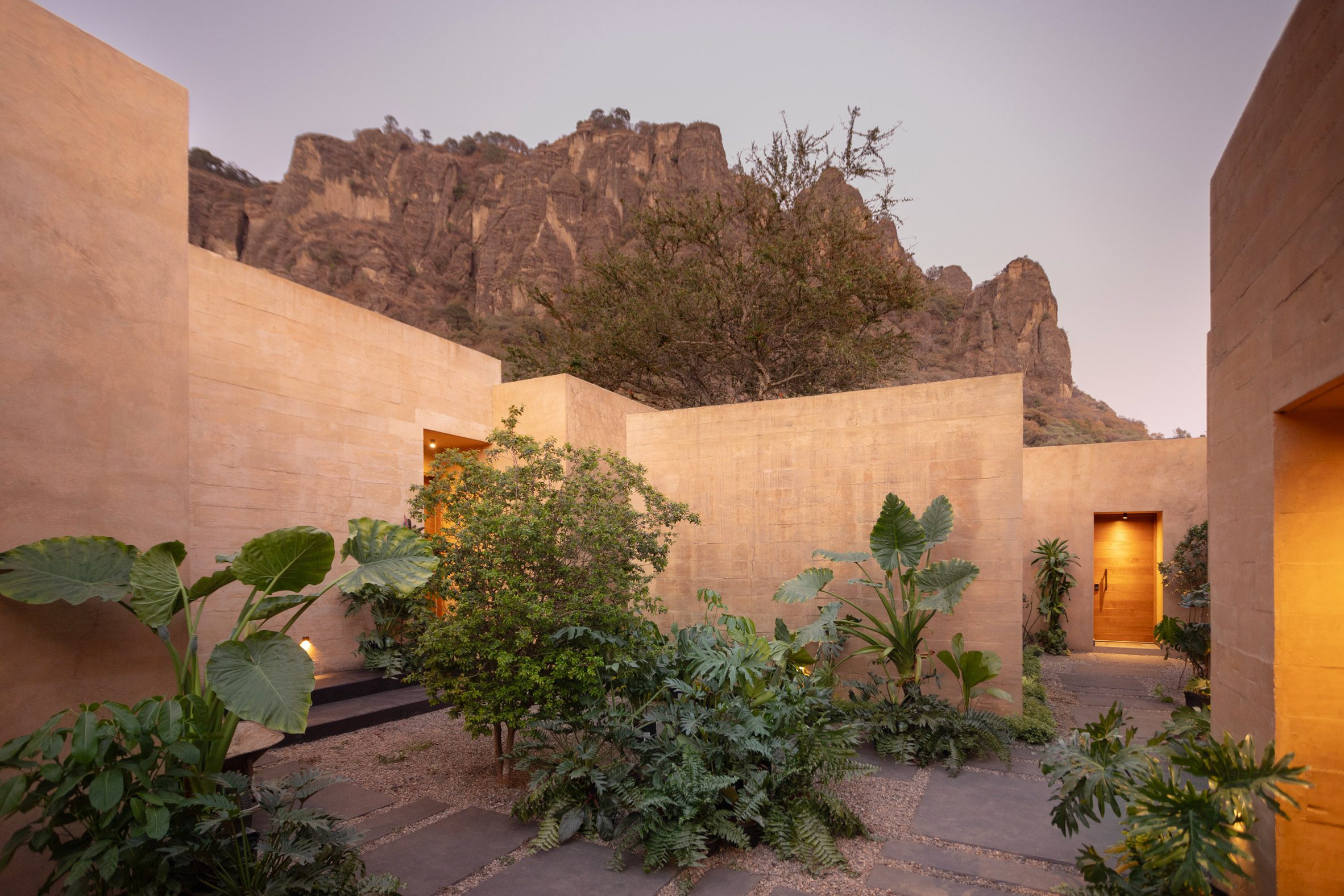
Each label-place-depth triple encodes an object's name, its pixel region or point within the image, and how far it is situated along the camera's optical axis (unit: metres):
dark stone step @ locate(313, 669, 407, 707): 6.47
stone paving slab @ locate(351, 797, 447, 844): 3.82
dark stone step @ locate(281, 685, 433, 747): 5.74
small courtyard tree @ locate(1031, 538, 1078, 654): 10.09
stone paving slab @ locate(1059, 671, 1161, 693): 7.80
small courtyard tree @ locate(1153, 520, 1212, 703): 6.70
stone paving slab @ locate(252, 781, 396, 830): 4.11
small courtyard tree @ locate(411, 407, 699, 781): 4.18
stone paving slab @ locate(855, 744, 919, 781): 4.75
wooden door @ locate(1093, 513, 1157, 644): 11.22
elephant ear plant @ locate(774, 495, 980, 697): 5.48
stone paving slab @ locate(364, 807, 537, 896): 3.28
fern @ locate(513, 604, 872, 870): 3.49
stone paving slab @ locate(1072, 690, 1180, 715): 6.75
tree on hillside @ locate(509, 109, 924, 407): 13.01
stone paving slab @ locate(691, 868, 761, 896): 3.16
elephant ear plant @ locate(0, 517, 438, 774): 2.56
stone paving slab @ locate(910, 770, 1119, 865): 3.61
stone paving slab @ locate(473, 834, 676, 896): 3.16
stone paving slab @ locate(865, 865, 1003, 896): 3.13
